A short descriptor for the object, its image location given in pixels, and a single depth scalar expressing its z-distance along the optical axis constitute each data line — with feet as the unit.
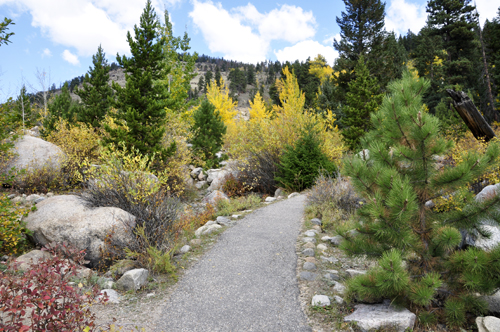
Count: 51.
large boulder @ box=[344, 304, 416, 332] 8.52
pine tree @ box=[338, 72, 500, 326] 8.04
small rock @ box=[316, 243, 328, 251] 16.42
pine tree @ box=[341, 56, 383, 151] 48.06
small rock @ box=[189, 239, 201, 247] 17.29
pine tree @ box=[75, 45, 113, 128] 48.47
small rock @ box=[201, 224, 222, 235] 19.38
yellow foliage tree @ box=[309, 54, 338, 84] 135.68
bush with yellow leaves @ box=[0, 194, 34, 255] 12.98
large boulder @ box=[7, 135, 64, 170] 26.84
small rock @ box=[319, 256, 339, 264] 14.90
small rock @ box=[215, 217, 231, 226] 21.43
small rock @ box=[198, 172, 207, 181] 42.16
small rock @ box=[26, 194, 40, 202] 23.42
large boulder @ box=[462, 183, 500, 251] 8.38
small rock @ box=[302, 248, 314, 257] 15.44
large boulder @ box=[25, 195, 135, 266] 14.44
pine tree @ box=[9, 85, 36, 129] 49.91
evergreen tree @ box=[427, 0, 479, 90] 68.49
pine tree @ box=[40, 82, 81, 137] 45.58
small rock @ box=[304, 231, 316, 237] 18.29
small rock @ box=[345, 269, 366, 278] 12.23
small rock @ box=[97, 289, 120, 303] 11.28
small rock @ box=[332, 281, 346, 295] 11.47
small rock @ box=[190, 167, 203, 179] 42.55
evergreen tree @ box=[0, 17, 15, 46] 12.84
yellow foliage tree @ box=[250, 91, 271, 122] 84.06
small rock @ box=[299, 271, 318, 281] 12.97
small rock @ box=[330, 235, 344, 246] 16.90
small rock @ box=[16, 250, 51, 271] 13.38
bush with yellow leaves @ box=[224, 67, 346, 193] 33.47
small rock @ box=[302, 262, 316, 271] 13.89
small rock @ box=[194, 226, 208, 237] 19.13
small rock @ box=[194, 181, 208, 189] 39.36
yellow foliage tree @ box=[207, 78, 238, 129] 73.92
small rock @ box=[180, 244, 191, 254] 16.29
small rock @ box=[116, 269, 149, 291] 12.23
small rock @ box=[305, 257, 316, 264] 14.62
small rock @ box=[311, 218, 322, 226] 20.62
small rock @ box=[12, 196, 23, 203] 22.90
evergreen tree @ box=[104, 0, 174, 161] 28.63
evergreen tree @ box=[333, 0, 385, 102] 64.71
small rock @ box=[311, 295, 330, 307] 10.70
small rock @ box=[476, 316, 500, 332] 8.05
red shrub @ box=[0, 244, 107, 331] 6.58
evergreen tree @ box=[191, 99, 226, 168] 44.27
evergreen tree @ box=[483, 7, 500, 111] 67.51
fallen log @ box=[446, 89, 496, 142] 20.35
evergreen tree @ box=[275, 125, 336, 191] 29.55
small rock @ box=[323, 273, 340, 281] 12.80
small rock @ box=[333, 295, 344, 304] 10.64
